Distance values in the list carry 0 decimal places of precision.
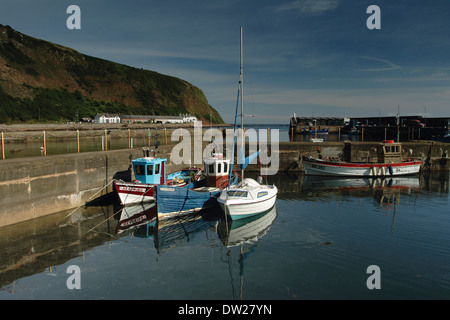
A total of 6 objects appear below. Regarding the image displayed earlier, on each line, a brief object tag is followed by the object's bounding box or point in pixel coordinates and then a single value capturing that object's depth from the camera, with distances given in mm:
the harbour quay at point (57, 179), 16219
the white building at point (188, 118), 137750
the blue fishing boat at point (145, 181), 20141
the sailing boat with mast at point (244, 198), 17234
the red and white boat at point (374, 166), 32844
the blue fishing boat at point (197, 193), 18031
